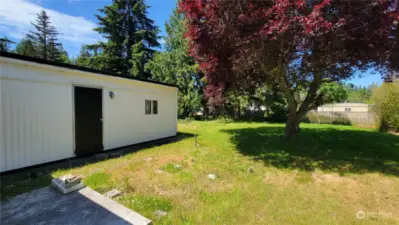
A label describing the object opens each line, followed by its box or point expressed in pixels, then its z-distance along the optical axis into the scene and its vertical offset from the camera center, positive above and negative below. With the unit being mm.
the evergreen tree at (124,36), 21658 +8693
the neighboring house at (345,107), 28844 +367
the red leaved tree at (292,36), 4055 +1715
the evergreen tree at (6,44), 23438 +8872
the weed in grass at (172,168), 4239 -1245
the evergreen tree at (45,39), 27562 +10666
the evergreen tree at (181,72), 17908 +3735
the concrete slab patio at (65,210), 2395 -1283
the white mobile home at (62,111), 3922 +52
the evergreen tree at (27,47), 26922 +9249
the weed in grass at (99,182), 3342 -1244
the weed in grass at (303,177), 3807 -1344
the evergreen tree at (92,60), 21384 +5856
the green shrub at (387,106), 10766 +150
